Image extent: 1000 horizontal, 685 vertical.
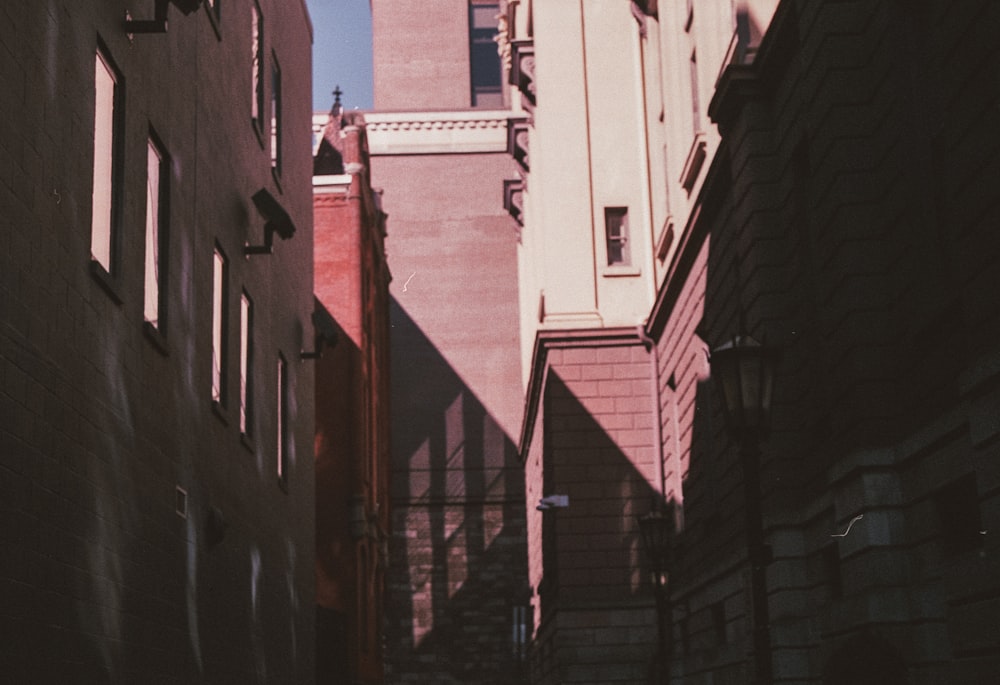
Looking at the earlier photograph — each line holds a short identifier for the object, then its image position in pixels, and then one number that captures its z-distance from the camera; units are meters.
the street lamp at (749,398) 11.32
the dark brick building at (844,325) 11.27
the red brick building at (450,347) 53.25
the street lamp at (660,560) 20.30
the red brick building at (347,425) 35.12
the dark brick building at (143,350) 10.23
